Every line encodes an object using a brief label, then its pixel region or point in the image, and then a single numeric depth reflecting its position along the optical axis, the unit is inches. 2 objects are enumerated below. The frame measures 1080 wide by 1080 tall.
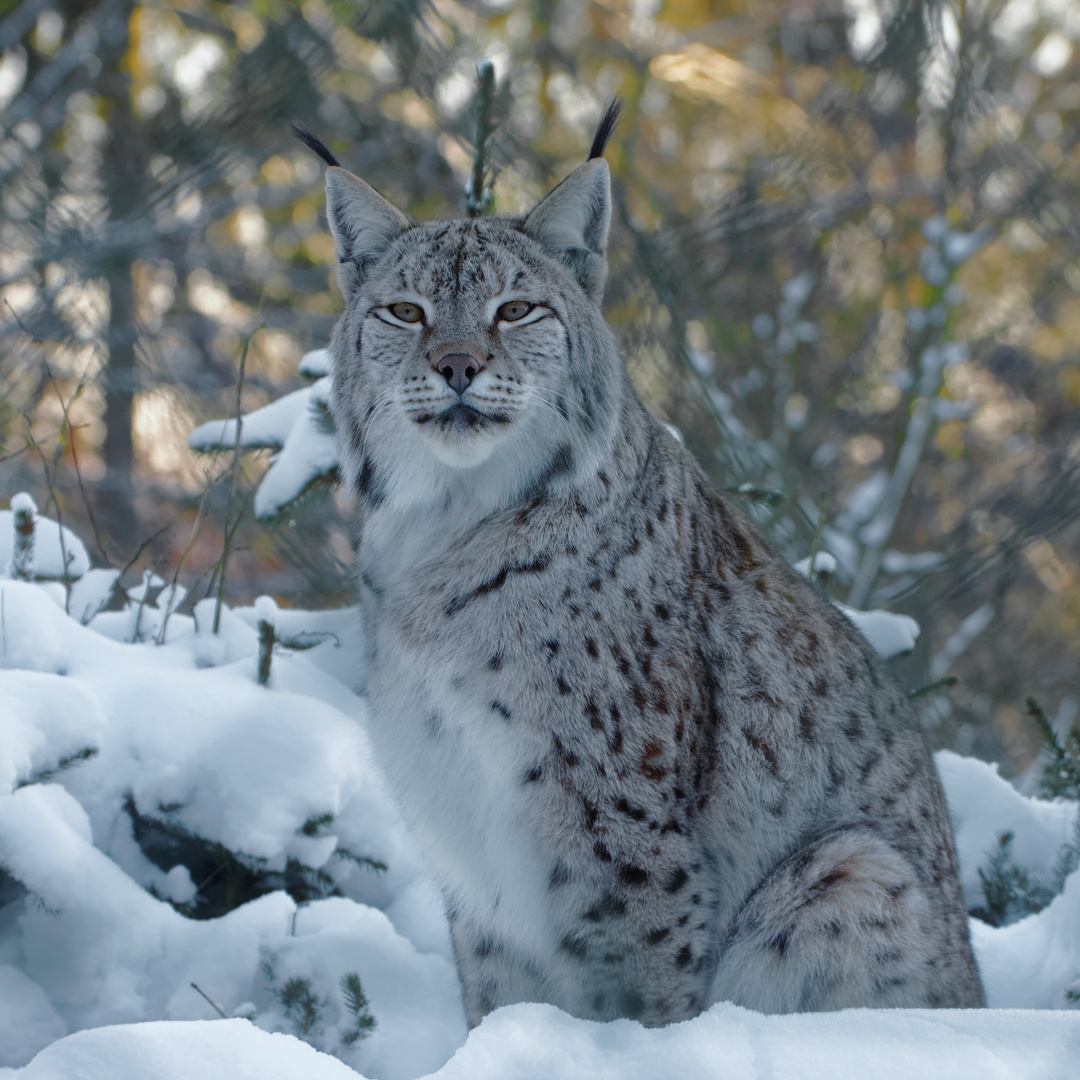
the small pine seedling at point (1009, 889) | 335.9
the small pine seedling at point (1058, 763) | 312.8
